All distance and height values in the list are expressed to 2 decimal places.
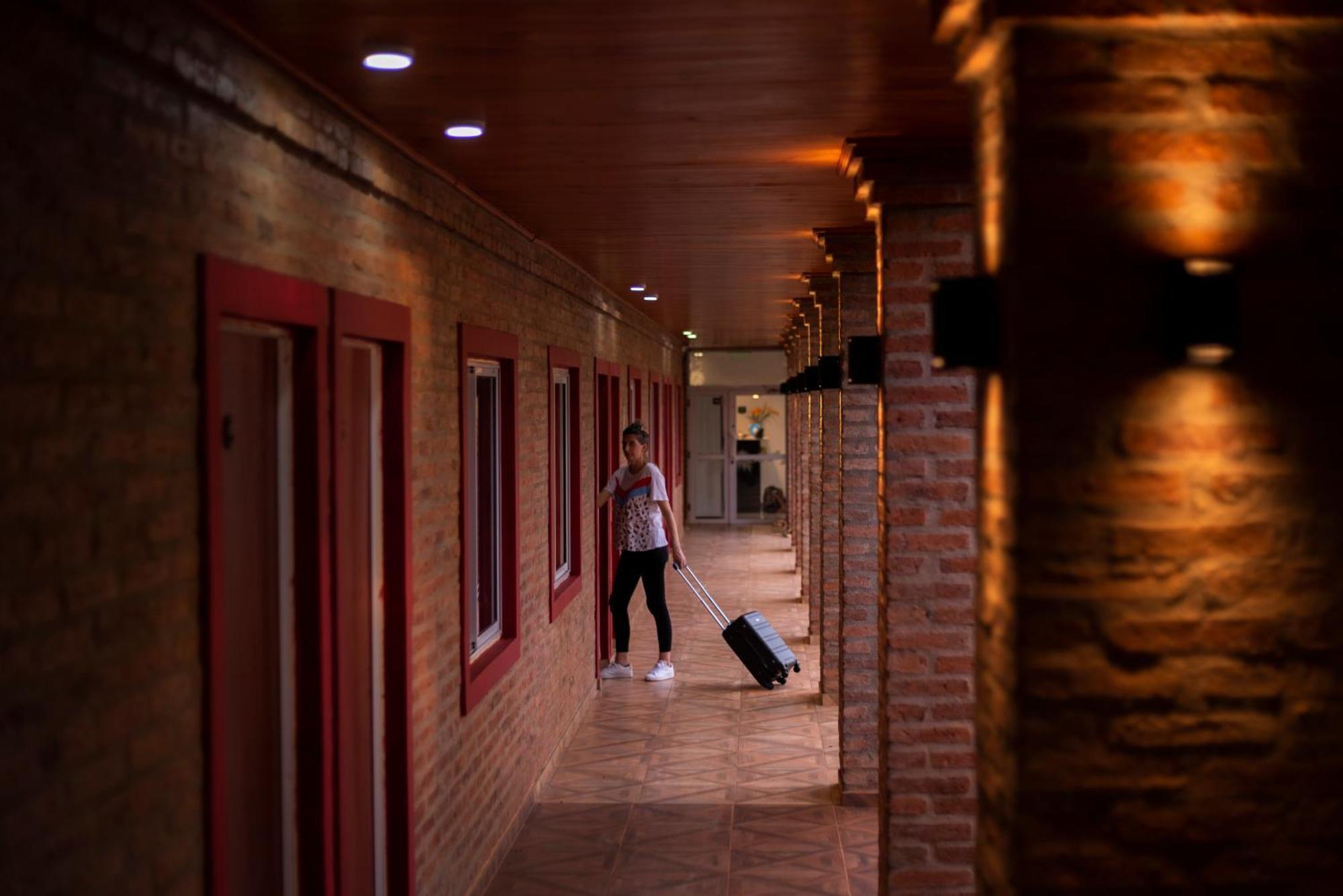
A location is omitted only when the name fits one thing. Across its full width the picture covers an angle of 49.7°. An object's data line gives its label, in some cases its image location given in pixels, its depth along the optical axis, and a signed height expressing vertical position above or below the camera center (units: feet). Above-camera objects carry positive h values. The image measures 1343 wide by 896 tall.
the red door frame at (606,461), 36.24 -0.72
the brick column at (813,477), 39.63 -1.24
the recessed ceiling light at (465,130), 15.16 +3.25
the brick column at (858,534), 23.97 -1.71
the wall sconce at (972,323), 8.66 +0.65
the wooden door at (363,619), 15.51 -2.00
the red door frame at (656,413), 56.29 +0.86
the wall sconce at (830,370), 28.19 +1.24
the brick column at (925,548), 17.30 -1.37
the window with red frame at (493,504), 22.40 -1.13
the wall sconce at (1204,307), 7.86 +0.68
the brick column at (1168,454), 8.17 -0.13
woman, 33.68 -2.24
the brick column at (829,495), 31.40 -1.35
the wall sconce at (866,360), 18.37 +0.93
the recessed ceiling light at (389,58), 11.87 +3.15
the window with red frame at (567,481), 31.37 -1.04
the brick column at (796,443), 51.67 -0.35
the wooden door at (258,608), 12.33 -1.52
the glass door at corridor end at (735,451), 82.58 -0.98
